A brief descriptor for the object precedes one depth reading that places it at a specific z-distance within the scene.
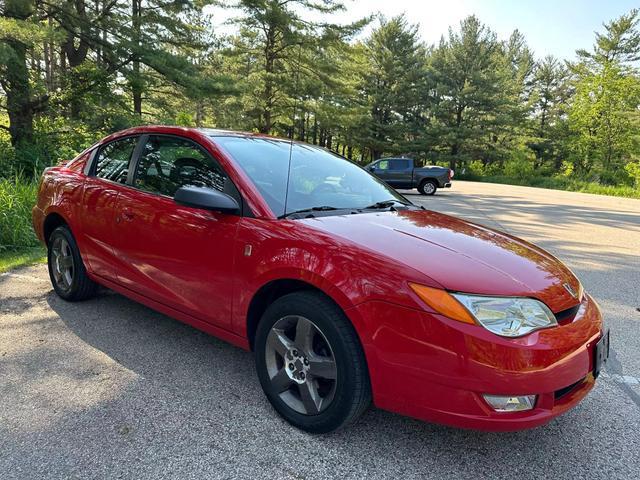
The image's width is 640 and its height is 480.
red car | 1.86
